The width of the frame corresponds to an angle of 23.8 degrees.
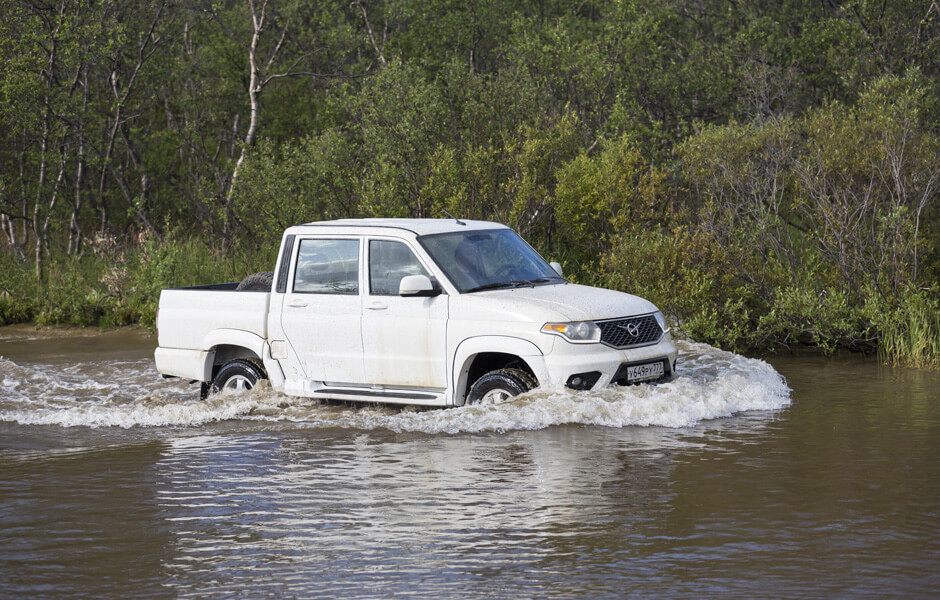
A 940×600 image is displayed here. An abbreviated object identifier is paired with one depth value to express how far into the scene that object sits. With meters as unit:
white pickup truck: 18.12
